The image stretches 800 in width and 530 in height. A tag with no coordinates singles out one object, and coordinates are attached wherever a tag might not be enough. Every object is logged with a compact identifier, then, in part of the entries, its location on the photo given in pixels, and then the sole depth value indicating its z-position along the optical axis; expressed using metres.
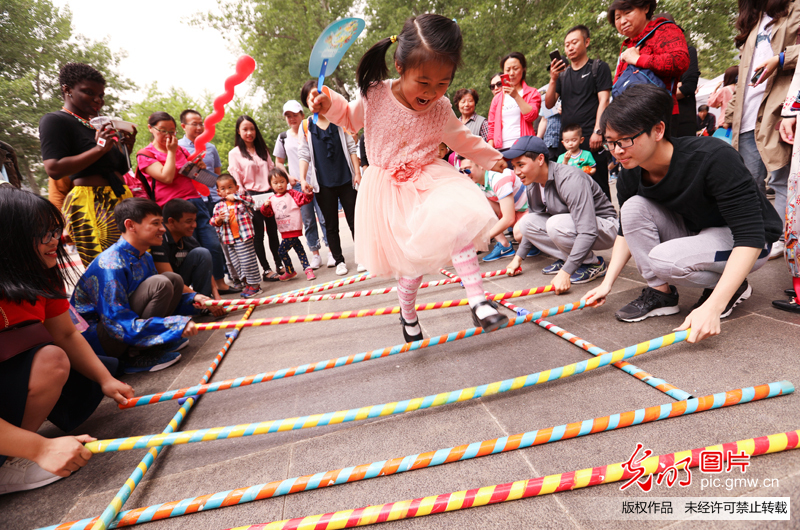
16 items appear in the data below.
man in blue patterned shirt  2.48
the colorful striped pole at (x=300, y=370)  1.94
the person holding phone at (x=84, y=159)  2.68
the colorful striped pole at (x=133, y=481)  1.23
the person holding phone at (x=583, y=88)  3.85
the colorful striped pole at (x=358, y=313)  2.55
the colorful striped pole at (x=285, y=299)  3.17
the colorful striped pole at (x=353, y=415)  1.48
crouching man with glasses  1.66
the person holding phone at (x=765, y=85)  2.33
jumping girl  1.69
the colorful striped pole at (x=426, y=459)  1.30
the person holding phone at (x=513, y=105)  4.23
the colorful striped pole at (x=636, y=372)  1.49
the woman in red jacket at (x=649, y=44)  2.62
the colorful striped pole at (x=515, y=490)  1.13
